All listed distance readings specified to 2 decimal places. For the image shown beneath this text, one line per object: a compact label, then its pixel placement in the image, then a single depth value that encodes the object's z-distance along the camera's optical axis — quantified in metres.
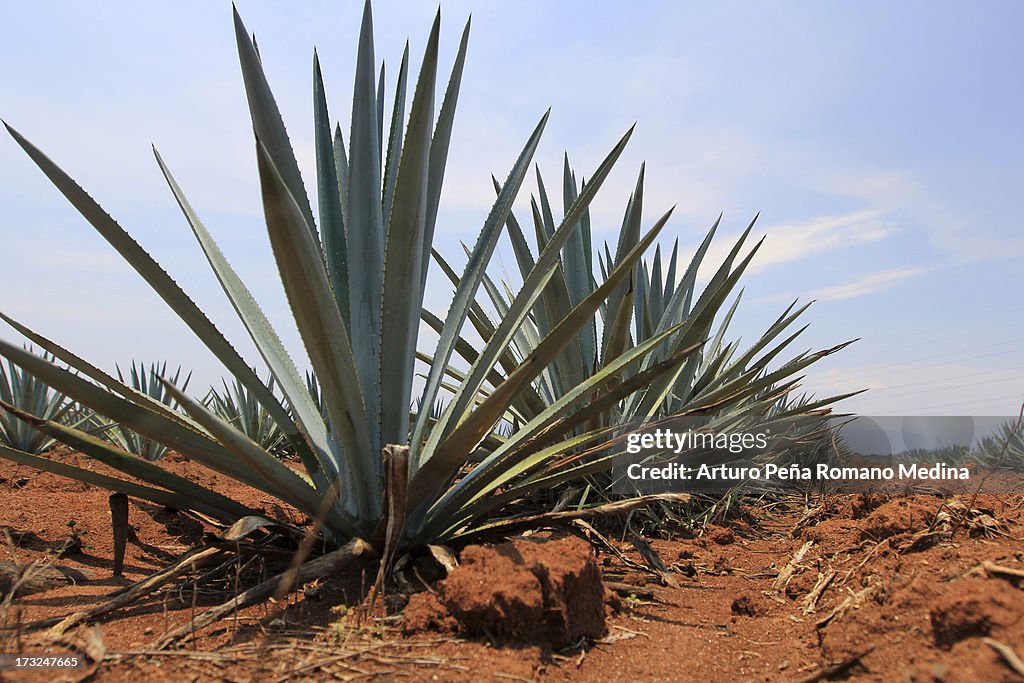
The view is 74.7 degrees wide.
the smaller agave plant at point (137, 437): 5.17
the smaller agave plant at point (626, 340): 3.24
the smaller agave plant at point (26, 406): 5.23
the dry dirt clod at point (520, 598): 1.51
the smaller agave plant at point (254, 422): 6.13
